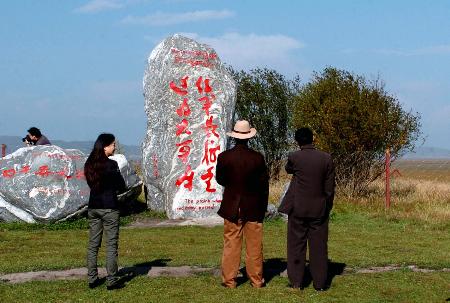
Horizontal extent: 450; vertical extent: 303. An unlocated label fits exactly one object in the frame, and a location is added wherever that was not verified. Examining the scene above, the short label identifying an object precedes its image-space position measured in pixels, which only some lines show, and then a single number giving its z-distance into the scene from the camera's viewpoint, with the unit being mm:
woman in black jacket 8250
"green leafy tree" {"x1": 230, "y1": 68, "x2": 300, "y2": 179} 27062
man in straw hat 8297
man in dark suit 8352
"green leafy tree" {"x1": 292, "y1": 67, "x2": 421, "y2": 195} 20844
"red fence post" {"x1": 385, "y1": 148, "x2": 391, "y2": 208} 18008
